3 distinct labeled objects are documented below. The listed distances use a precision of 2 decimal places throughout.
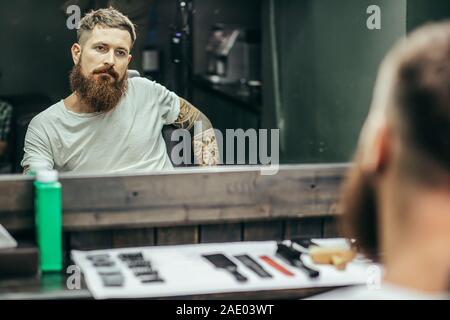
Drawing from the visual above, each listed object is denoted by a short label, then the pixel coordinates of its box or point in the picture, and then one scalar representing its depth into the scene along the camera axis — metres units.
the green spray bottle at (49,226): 2.32
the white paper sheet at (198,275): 2.15
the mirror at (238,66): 3.30
